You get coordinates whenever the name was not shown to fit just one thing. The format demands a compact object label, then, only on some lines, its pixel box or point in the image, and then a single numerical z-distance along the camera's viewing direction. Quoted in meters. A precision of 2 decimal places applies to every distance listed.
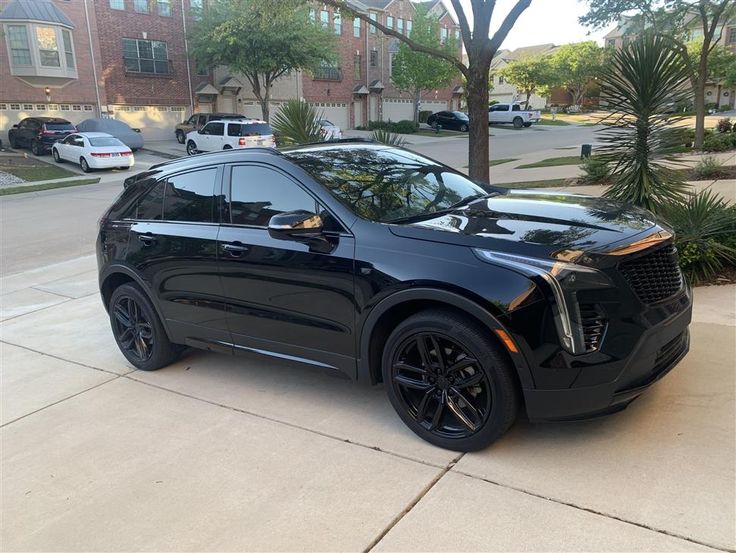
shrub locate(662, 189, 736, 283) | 5.88
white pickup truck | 47.66
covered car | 28.55
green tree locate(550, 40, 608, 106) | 62.53
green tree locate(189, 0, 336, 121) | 30.16
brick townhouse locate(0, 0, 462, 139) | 30.61
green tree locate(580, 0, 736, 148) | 19.39
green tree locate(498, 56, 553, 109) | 59.59
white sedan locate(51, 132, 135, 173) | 23.23
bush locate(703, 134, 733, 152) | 17.50
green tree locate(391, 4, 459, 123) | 42.25
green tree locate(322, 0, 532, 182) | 8.90
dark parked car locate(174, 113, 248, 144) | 30.54
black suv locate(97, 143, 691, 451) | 3.04
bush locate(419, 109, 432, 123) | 51.78
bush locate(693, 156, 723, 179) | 11.95
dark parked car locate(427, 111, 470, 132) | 44.66
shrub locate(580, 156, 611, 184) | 6.94
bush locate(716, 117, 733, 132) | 22.62
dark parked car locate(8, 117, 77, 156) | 27.59
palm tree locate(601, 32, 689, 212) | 6.38
